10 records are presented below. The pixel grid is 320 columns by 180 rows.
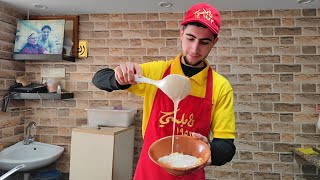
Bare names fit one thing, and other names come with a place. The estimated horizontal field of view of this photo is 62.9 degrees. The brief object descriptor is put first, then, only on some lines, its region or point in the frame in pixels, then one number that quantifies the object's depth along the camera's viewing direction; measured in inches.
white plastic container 101.7
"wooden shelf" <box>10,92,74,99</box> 105.1
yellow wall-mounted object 112.4
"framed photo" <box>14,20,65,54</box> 107.6
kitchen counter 81.4
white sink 91.5
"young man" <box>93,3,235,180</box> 39.9
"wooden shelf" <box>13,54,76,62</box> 105.3
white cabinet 90.3
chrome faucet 110.9
